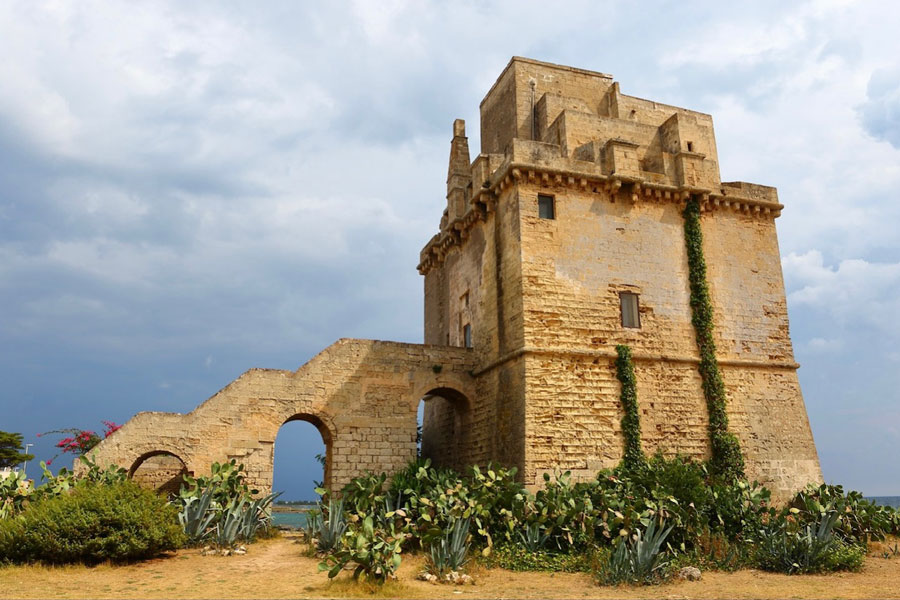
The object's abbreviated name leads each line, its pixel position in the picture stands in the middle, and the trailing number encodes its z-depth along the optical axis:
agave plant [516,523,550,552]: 11.98
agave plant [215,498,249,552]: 12.45
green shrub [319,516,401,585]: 9.20
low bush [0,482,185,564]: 10.53
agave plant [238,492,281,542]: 13.11
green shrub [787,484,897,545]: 13.96
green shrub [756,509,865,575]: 11.61
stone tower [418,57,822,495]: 14.95
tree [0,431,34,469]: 31.98
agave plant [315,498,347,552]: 12.23
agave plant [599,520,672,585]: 10.39
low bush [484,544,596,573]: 11.42
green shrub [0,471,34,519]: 12.28
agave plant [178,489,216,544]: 12.44
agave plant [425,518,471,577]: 10.59
